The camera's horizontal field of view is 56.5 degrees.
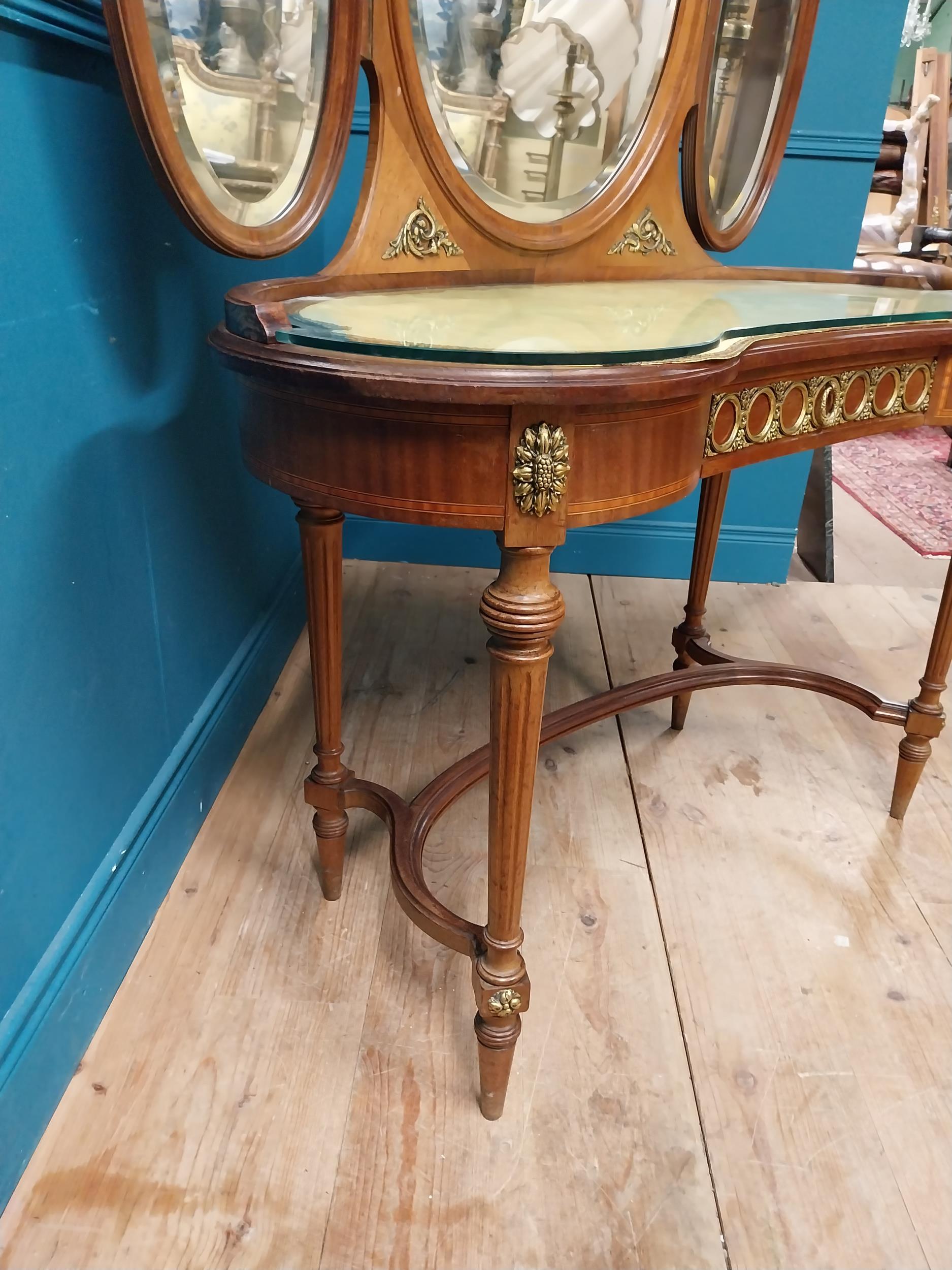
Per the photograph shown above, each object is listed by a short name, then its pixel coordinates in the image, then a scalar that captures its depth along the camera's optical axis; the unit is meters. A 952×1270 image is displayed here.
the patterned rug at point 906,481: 3.05
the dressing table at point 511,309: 0.72
